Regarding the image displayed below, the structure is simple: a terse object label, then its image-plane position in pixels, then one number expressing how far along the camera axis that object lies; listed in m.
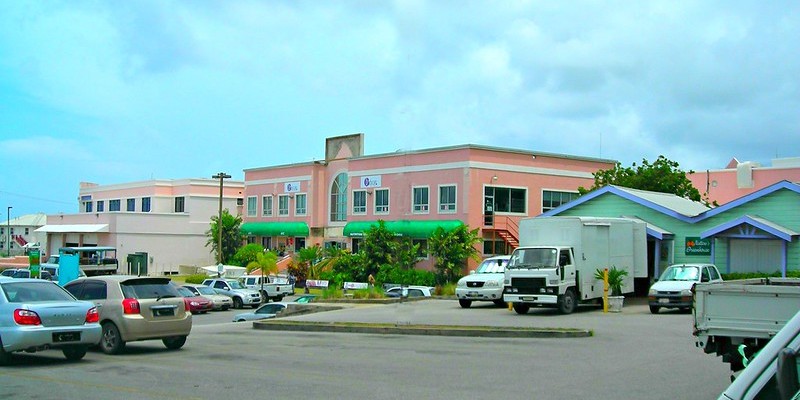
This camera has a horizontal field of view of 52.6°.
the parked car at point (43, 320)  13.38
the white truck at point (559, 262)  25.38
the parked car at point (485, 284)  29.09
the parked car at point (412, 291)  39.47
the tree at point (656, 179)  51.16
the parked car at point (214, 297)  42.06
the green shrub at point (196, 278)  61.49
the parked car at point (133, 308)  15.41
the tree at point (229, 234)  71.25
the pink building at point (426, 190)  51.38
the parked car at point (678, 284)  25.80
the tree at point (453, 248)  49.50
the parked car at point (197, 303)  39.35
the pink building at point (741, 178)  61.09
